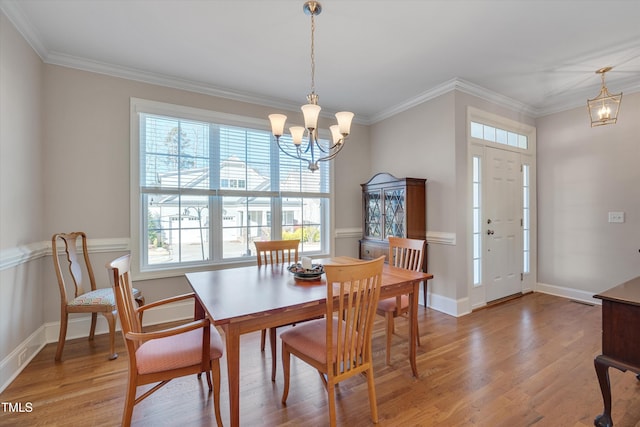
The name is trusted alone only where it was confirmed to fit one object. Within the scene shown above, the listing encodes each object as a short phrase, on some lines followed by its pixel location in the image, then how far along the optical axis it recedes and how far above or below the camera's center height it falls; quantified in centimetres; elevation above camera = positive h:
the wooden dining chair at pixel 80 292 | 240 -71
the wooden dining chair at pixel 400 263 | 229 -47
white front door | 368 -16
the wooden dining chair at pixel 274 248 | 266 -34
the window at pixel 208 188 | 314 +32
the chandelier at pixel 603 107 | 297 +120
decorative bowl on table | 204 -43
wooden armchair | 144 -76
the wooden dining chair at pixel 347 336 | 150 -71
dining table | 140 -49
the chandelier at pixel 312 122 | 194 +66
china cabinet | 353 +3
